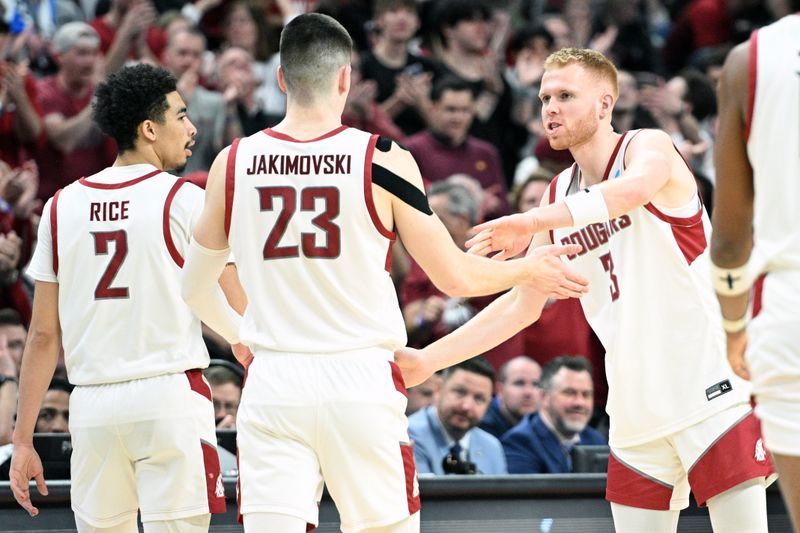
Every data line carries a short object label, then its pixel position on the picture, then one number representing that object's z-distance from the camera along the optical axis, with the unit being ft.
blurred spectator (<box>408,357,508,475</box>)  50.16
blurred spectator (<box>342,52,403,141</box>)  71.81
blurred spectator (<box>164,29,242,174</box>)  66.28
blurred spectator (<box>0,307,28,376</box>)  51.26
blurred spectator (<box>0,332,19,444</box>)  44.20
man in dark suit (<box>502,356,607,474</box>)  50.85
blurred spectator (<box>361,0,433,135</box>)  74.98
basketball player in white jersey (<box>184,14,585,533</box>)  27.43
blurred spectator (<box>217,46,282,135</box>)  69.15
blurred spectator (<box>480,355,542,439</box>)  56.05
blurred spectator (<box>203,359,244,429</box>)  48.52
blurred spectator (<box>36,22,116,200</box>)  63.16
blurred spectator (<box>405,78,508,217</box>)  69.92
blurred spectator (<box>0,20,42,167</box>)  61.57
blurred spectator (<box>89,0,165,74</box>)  68.84
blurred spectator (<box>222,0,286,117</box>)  74.01
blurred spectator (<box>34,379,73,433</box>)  47.27
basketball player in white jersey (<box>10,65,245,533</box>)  33.09
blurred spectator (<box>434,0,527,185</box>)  77.95
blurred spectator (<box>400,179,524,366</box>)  57.27
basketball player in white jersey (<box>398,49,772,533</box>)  32.02
